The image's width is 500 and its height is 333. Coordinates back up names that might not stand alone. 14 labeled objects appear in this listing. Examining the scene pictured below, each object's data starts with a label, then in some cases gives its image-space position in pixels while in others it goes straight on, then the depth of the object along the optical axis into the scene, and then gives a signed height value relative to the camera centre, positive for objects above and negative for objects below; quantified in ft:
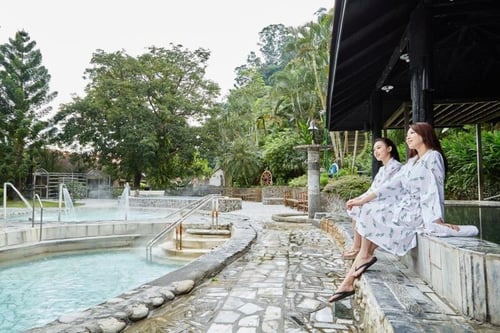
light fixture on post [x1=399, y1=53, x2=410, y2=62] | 11.88 +4.66
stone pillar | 29.68 +0.11
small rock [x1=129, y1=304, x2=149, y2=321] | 8.01 -3.07
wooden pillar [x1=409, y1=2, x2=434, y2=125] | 9.32 +3.54
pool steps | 23.97 -4.25
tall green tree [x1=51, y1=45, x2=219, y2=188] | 71.61 +16.98
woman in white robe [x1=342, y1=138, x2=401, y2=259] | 10.02 +0.61
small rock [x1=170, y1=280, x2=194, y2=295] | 10.01 -3.08
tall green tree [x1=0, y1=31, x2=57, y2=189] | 66.74 +17.05
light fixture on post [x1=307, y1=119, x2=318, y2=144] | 30.83 +5.38
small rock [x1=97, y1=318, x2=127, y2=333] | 7.14 -3.03
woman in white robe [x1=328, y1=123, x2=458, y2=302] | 7.68 -0.49
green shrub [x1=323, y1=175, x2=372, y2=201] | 30.14 +0.02
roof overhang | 10.02 +5.20
